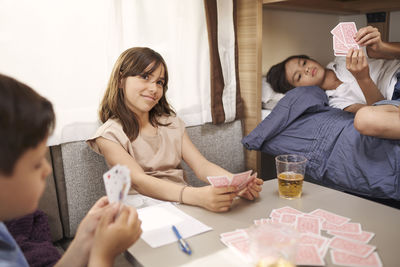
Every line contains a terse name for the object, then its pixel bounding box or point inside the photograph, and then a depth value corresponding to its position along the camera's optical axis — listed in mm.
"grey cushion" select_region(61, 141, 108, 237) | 1489
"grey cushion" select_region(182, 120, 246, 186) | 1874
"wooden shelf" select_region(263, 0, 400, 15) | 2194
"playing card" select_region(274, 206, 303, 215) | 931
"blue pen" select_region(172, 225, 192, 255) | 751
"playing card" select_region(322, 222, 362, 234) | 825
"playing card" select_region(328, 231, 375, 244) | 785
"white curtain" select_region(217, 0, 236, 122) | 1921
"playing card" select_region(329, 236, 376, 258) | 727
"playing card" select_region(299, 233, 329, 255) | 757
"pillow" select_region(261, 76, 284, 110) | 2078
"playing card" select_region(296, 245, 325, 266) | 692
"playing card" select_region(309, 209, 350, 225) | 872
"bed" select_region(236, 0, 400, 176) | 1936
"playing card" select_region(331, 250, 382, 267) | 690
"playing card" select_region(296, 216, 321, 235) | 826
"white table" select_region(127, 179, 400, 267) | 729
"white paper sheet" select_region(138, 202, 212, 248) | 818
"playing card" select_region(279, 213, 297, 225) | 873
